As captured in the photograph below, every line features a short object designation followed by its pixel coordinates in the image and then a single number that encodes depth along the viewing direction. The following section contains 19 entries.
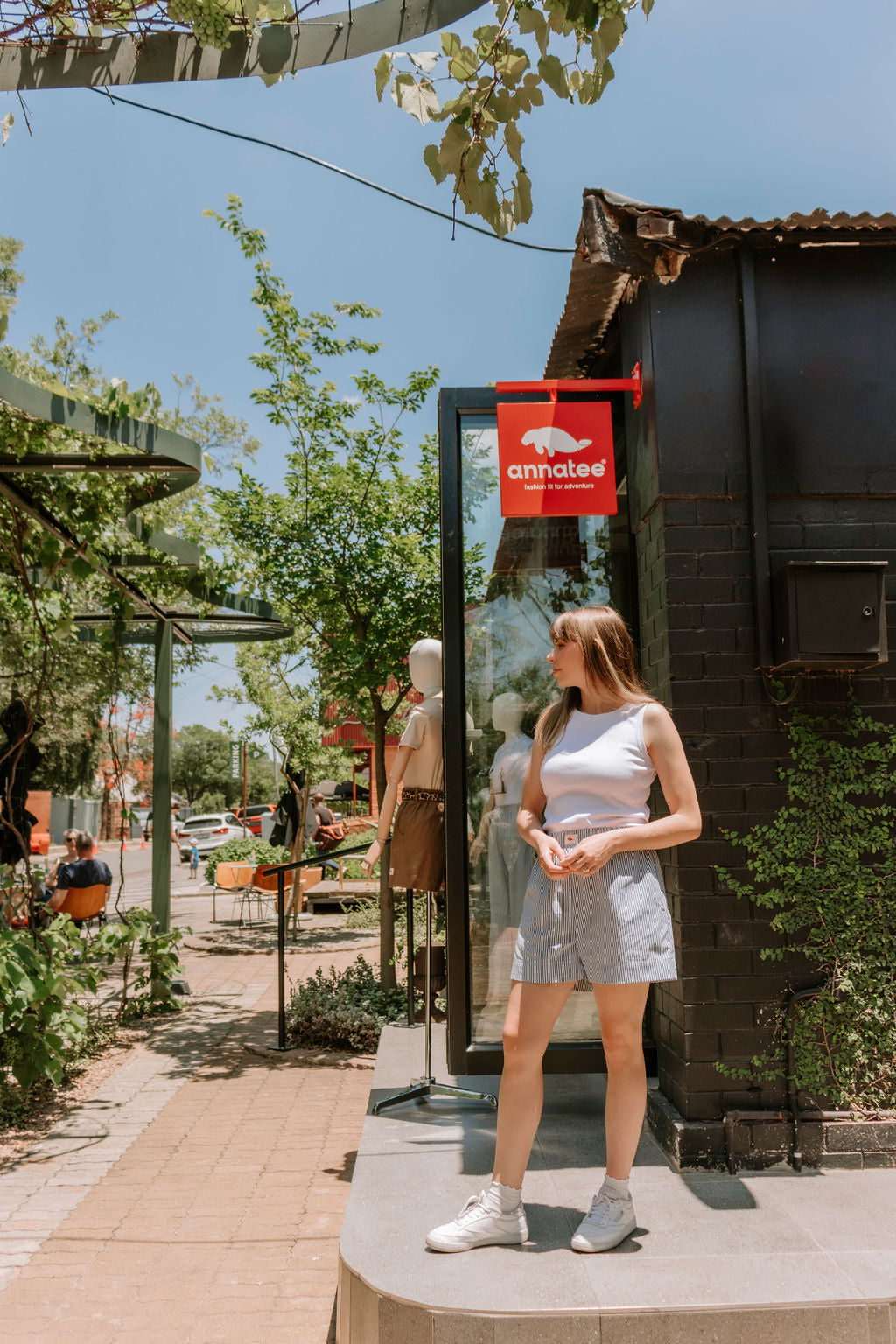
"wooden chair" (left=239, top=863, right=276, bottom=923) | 11.98
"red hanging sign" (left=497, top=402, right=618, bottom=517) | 3.72
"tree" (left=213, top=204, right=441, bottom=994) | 8.14
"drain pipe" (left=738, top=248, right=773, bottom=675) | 3.29
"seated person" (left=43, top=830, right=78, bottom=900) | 9.85
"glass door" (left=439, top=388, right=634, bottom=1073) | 3.71
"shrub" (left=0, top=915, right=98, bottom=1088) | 4.75
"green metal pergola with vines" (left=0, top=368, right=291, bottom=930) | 4.82
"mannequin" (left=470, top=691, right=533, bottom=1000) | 3.80
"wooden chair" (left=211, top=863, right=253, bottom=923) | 12.63
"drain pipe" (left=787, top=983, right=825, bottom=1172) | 3.11
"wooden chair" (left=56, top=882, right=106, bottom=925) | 9.50
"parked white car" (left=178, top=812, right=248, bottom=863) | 28.77
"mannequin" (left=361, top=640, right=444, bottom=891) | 3.91
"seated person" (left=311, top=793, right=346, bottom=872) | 16.09
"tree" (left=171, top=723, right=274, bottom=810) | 57.59
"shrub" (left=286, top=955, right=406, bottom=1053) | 6.42
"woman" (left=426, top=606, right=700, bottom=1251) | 2.51
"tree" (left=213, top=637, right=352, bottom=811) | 15.91
